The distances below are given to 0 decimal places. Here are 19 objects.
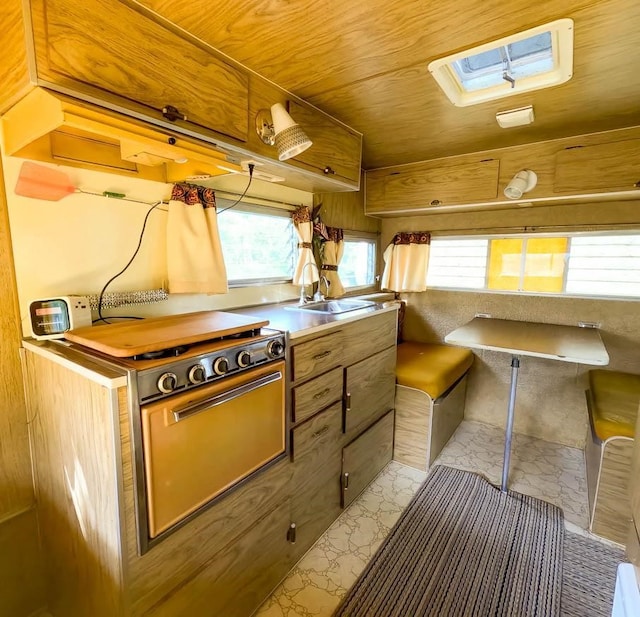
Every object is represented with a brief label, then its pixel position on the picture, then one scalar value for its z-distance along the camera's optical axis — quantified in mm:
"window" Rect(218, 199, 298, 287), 1979
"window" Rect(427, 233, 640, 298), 2516
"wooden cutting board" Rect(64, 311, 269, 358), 993
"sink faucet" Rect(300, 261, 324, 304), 2340
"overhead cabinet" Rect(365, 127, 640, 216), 2094
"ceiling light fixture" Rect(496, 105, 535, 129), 1795
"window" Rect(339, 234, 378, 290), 3052
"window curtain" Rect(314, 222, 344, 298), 2615
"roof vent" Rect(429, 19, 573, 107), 1250
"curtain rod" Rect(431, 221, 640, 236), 2467
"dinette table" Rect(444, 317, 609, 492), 1840
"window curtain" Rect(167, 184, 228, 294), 1580
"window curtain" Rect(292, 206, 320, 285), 2324
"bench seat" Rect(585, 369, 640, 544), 1749
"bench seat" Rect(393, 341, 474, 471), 2328
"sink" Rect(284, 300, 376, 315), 2286
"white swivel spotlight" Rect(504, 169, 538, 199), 2273
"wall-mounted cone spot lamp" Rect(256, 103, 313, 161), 1369
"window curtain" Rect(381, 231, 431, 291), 3162
